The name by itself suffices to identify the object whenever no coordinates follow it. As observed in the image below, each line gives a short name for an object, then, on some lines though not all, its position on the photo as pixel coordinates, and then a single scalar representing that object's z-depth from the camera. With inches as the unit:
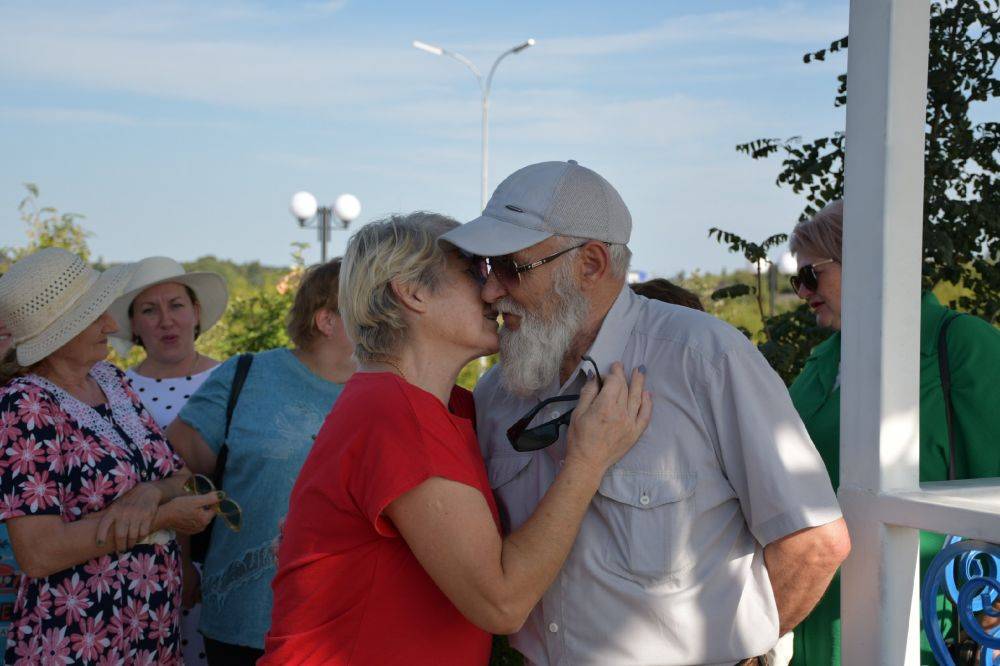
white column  83.0
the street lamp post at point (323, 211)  657.0
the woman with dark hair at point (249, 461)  141.3
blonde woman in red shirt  77.5
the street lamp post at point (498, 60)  796.2
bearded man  80.4
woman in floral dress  111.3
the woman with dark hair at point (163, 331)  170.7
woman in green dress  105.3
